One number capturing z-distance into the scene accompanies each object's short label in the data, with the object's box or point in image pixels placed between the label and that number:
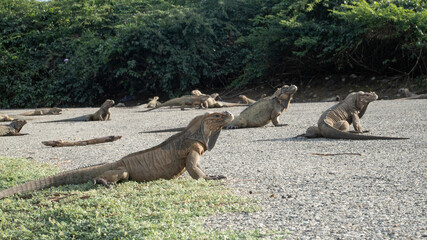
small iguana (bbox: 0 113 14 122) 14.27
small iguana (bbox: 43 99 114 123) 14.00
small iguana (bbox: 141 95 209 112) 16.55
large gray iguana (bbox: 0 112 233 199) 4.60
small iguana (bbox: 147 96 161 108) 18.17
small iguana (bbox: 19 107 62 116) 17.00
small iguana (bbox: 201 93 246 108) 16.37
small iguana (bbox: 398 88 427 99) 14.63
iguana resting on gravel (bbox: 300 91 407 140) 7.71
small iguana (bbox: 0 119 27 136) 10.54
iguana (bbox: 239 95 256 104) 17.27
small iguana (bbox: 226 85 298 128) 9.96
